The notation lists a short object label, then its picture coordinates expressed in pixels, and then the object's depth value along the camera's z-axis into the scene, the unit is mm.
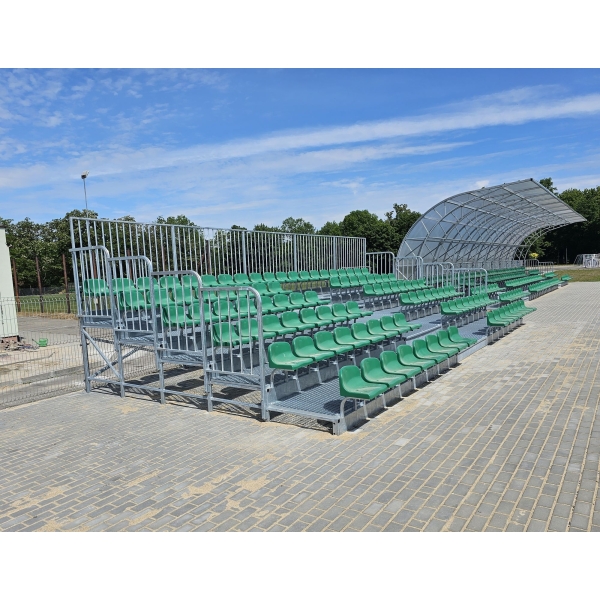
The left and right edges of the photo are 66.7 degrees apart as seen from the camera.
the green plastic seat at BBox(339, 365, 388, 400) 5676
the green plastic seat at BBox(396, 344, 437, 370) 7266
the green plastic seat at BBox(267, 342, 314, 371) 6344
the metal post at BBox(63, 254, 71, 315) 22958
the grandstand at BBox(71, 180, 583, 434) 6664
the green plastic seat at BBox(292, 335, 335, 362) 6995
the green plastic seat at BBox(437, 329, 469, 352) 8859
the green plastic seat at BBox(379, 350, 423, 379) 6777
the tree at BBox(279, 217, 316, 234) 69938
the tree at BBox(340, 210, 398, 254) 53688
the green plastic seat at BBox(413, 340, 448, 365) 7793
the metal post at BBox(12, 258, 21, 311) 22173
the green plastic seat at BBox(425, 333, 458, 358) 8320
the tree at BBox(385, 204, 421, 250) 61406
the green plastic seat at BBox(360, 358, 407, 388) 6301
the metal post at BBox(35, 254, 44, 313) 20906
